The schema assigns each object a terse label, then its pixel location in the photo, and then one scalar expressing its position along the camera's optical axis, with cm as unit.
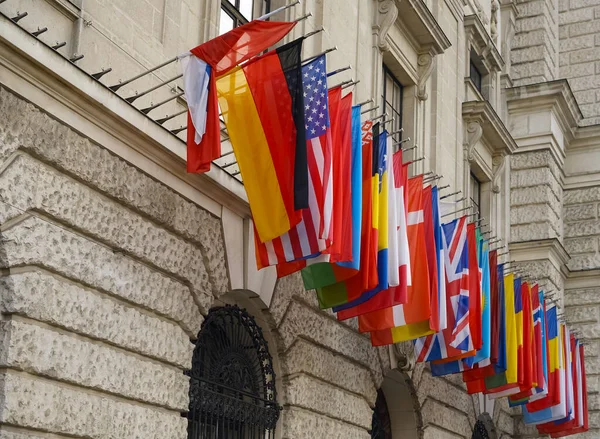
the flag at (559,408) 2162
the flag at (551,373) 2120
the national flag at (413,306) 1486
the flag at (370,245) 1325
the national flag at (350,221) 1278
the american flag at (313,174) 1188
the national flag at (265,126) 1166
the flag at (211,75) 1123
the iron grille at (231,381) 1282
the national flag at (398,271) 1391
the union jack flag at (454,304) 1638
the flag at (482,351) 1741
